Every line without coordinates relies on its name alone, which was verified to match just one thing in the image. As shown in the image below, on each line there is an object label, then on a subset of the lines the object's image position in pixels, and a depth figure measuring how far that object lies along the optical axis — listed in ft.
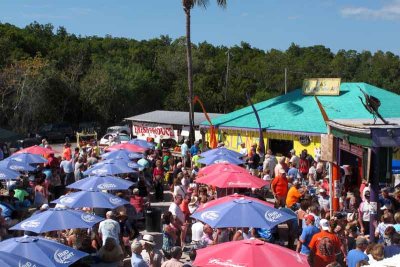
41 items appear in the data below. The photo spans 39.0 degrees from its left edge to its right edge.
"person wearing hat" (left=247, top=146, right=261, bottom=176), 63.50
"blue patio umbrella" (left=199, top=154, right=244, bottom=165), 54.75
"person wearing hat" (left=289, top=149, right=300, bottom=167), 62.78
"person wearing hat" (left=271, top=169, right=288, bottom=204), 46.32
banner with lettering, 106.32
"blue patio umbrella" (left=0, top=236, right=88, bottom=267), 23.15
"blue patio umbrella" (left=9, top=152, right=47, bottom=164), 53.36
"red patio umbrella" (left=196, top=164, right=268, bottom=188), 42.24
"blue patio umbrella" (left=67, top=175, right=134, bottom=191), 40.57
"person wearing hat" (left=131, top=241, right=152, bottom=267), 27.78
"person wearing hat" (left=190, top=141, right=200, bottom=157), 71.29
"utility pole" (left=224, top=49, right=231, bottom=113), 173.05
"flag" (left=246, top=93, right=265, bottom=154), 77.77
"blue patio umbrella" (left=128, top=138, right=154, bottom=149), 68.03
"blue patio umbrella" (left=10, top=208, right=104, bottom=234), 29.73
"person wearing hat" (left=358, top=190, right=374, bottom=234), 38.93
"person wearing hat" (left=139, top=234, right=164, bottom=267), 28.81
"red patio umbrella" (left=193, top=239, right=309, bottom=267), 22.72
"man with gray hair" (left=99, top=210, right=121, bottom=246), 32.50
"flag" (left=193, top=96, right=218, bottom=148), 84.72
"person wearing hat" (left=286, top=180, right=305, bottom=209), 43.45
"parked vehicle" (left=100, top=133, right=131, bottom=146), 96.19
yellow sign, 84.84
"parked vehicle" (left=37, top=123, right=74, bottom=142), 134.62
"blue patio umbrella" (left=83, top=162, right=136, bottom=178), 47.83
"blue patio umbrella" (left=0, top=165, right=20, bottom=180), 46.11
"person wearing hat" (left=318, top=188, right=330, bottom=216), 44.16
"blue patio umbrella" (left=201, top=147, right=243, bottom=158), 57.06
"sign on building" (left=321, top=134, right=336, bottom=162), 44.08
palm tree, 99.76
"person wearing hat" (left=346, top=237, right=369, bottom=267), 26.84
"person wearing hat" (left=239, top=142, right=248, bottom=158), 70.20
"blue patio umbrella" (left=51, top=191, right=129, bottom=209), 35.76
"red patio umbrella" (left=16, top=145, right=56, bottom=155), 58.39
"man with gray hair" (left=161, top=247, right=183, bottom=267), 25.51
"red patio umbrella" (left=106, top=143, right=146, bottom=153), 63.83
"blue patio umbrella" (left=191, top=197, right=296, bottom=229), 30.22
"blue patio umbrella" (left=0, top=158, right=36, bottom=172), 50.30
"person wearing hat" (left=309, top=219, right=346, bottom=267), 28.35
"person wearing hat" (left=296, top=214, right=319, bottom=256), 31.17
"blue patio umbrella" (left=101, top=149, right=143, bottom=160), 56.59
